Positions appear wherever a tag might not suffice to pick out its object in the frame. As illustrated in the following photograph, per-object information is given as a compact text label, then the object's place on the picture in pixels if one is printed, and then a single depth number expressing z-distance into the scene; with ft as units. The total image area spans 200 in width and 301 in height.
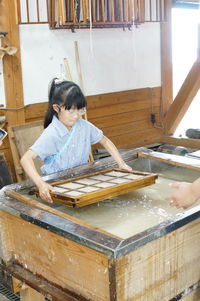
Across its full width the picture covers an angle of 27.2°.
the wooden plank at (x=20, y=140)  13.09
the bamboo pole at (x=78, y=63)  15.12
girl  7.62
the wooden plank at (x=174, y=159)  7.72
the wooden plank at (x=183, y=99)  17.01
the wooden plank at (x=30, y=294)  5.53
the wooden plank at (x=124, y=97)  16.25
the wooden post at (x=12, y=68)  13.00
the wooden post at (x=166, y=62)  18.39
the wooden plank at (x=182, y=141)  16.15
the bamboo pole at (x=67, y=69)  14.87
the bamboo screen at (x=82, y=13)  13.46
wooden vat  4.28
